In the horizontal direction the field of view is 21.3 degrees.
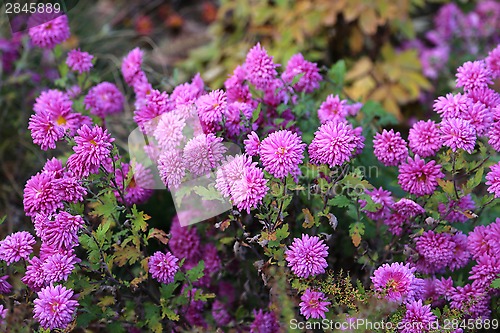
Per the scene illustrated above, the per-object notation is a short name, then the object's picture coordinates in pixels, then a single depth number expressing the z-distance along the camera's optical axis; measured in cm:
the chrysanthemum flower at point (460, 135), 160
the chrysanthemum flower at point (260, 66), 171
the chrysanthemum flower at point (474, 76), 167
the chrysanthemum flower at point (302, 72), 178
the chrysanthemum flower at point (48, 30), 178
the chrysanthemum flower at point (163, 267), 164
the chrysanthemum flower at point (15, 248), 160
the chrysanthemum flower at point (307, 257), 159
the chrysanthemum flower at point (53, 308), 156
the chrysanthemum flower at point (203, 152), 162
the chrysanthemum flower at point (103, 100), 181
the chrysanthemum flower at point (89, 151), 159
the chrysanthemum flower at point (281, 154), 158
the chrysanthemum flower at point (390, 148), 165
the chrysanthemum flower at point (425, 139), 164
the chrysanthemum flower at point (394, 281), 158
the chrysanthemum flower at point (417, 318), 158
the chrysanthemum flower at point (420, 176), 164
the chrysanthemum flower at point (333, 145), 159
